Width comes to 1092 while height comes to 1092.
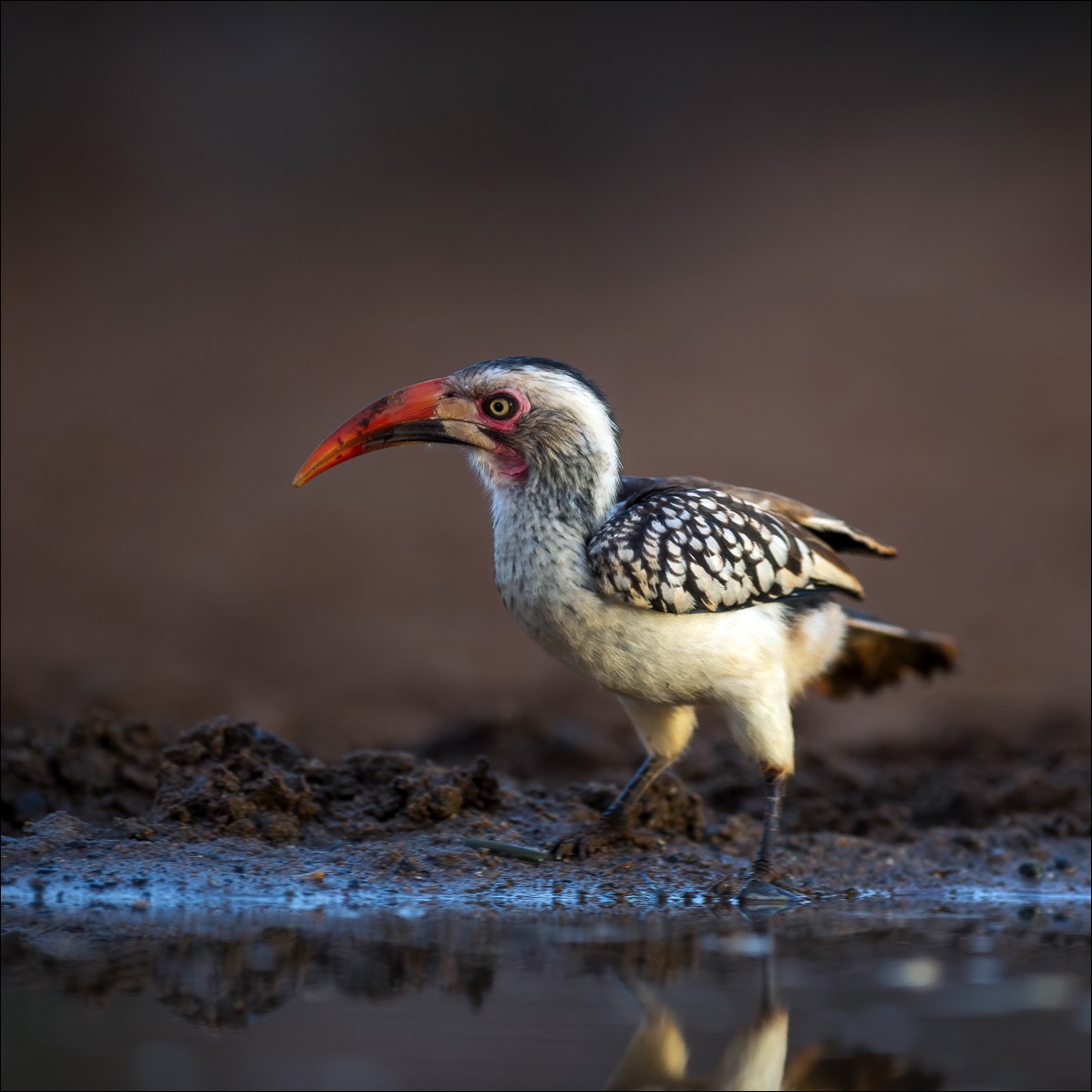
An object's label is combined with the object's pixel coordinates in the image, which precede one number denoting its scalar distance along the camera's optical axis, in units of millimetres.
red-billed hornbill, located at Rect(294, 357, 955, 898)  10000
